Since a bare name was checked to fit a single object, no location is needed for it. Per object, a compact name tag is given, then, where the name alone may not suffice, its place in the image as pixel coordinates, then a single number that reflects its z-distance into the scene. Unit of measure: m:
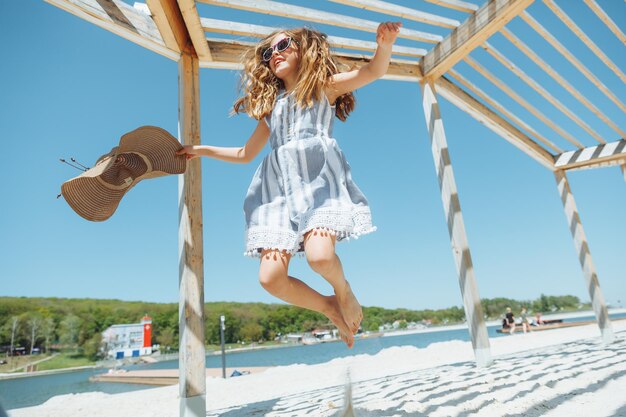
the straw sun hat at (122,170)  1.78
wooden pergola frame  2.60
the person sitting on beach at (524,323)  12.96
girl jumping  1.52
